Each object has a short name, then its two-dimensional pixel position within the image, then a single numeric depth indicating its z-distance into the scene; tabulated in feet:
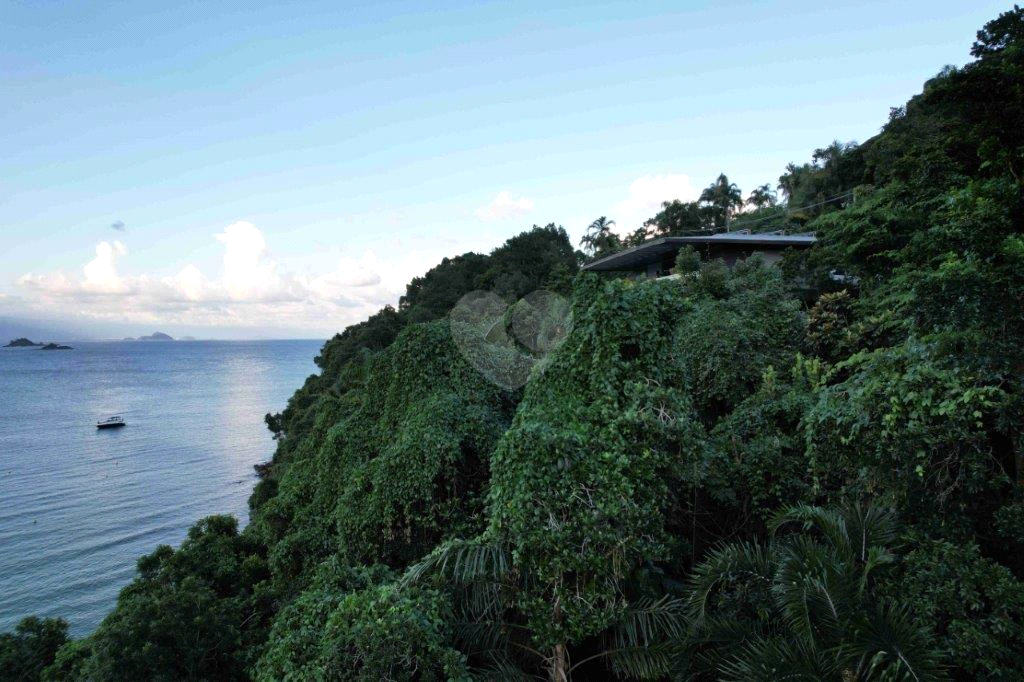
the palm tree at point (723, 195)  179.83
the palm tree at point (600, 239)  173.37
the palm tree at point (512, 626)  21.56
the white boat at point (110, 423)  174.27
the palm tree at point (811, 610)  16.06
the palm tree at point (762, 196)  194.29
